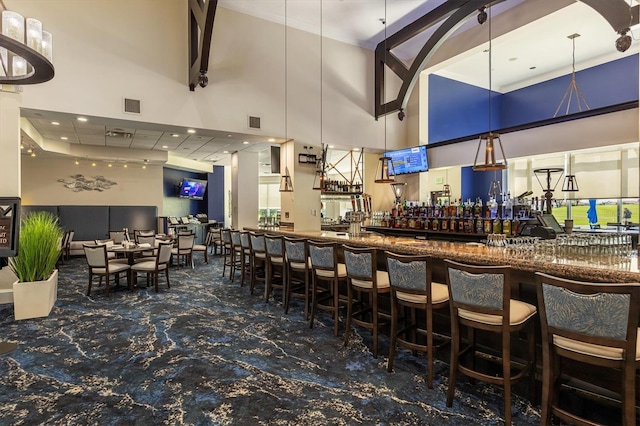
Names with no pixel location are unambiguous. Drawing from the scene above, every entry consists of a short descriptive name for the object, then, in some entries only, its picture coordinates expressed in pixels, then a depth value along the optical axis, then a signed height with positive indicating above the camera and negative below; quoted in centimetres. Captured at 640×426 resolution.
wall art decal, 1053 +88
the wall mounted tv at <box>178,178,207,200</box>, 1287 +85
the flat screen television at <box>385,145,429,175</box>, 793 +119
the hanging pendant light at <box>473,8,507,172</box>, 340 +52
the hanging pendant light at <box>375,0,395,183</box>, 519 +64
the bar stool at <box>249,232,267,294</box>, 531 -64
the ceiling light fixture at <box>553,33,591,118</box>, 828 +284
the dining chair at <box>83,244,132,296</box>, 573 -87
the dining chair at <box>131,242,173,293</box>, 599 -97
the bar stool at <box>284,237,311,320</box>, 430 -66
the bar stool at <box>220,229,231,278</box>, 739 -62
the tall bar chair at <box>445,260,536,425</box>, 218 -69
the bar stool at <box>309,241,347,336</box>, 368 -66
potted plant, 453 -80
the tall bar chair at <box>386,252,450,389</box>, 266 -68
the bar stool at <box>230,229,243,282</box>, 649 -73
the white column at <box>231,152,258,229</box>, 960 +60
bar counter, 209 -38
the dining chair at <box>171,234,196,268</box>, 797 -80
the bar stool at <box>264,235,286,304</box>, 479 -63
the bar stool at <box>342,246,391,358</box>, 320 -67
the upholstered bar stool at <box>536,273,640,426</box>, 172 -64
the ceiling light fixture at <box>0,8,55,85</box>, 212 +120
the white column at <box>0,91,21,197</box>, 484 +93
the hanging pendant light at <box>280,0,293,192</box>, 732 +164
